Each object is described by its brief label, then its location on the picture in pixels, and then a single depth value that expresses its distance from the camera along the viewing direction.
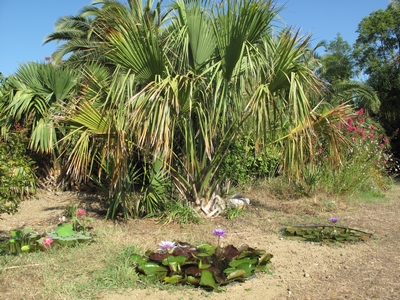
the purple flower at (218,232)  4.59
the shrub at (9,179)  4.44
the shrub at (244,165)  7.81
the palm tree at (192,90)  5.97
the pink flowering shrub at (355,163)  9.26
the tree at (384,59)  18.73
